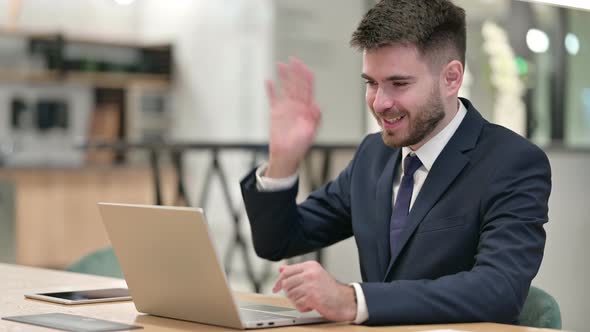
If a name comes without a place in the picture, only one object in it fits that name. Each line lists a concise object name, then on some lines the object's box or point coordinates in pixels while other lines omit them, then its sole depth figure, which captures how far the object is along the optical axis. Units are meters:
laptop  1.59
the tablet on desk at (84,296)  1.97
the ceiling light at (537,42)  5.48
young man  1.74
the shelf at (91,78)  8.41
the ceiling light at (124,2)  8.47
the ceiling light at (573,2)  2.89
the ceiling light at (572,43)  5.21
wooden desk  1.64
